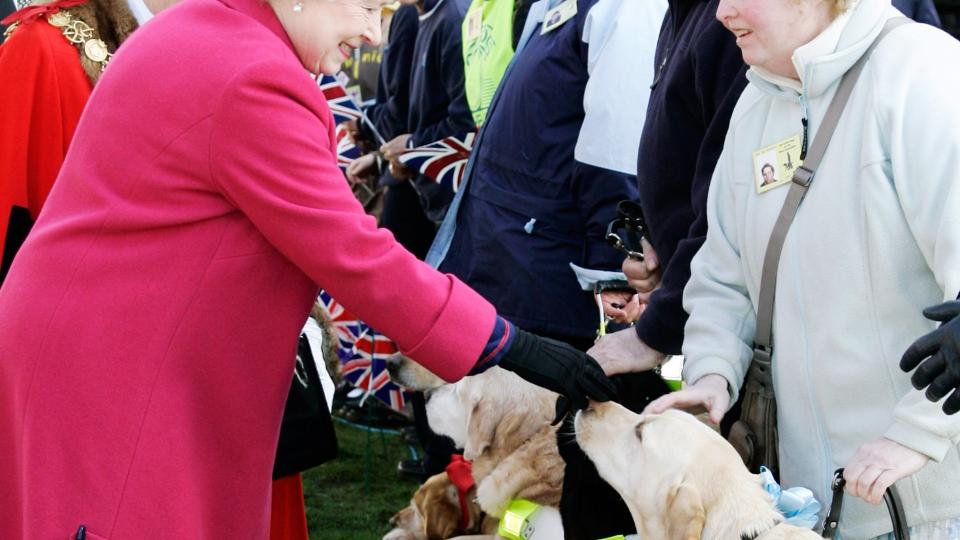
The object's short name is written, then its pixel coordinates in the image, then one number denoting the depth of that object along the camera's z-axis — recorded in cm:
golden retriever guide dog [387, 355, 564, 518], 351
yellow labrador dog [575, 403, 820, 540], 232
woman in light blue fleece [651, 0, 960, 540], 207
